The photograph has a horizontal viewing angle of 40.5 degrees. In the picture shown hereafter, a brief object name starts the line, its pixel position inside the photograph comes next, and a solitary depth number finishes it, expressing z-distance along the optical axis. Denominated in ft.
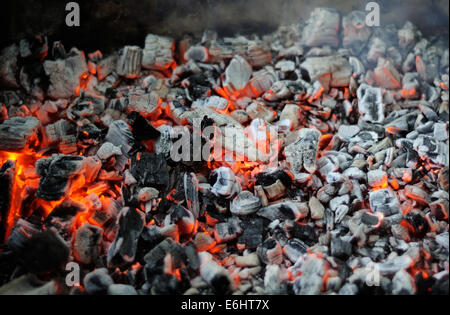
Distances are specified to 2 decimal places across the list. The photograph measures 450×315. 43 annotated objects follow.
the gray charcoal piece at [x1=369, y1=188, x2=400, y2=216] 2.26
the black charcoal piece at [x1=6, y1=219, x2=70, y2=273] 2.13
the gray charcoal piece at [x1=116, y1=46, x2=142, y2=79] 2.80
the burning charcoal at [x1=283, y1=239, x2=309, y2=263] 2.21
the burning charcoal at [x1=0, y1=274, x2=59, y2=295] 2.07
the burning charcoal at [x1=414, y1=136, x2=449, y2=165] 2.31
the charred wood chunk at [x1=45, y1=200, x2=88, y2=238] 2.23
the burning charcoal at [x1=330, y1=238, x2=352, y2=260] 2.17
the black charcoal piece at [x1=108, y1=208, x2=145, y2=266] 2.17
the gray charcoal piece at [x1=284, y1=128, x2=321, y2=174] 2.42
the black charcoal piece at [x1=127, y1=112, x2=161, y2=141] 2.46
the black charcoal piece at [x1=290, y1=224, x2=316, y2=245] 2.25
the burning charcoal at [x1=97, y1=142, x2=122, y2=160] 2.42
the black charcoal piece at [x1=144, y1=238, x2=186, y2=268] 2.17
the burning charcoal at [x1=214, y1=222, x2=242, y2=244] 2.26
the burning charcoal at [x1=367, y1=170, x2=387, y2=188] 2.33
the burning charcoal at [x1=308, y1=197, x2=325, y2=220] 2.30
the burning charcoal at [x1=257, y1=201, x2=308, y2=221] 2.29
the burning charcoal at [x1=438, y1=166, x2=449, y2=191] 2.26
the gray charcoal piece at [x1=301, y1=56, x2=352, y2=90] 2.71
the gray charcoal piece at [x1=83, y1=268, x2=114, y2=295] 2.10
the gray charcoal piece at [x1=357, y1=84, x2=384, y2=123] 2.58
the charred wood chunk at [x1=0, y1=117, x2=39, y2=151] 2.41
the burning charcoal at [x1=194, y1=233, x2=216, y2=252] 2.24
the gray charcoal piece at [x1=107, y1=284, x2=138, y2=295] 2.08
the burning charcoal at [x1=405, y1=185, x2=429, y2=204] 2.27
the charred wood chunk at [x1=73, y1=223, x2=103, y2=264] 2.19
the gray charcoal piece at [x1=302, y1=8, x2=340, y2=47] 2.86
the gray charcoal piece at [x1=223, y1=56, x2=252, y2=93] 2.70
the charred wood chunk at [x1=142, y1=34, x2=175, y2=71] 2.82
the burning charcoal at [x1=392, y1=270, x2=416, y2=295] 2.05
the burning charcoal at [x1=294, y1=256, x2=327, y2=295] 2.07
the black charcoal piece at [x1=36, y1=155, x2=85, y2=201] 2.29
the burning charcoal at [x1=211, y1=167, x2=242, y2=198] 2.32
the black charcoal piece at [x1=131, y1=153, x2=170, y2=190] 2.35
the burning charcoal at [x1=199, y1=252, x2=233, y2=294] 2.10
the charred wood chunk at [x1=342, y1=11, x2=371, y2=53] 2.85
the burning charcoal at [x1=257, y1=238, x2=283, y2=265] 2.19
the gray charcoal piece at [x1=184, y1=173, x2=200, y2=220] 2.32
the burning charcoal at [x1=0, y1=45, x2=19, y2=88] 2.68
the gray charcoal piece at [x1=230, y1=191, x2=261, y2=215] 2.30
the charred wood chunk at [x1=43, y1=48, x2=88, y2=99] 2.70
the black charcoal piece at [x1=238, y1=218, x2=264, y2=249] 2.25
